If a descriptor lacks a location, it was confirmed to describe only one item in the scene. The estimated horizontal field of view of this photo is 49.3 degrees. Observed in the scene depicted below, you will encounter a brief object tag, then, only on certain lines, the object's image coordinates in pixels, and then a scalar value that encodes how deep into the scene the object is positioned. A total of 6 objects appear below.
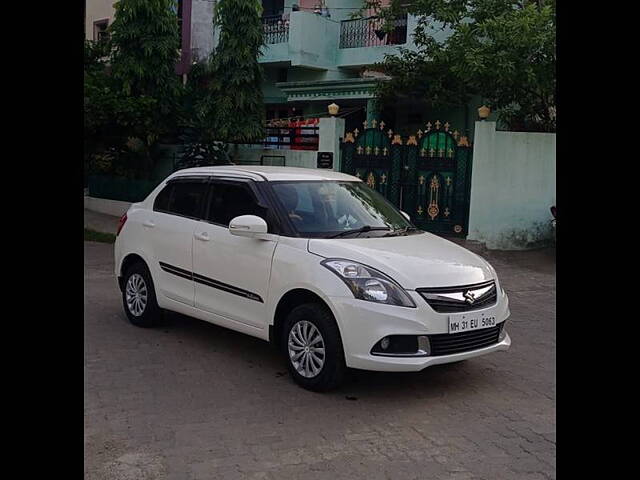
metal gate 11.94
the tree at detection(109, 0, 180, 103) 15.16
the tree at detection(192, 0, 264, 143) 14.80
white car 4.91
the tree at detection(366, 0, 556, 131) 11.06
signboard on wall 13.23
